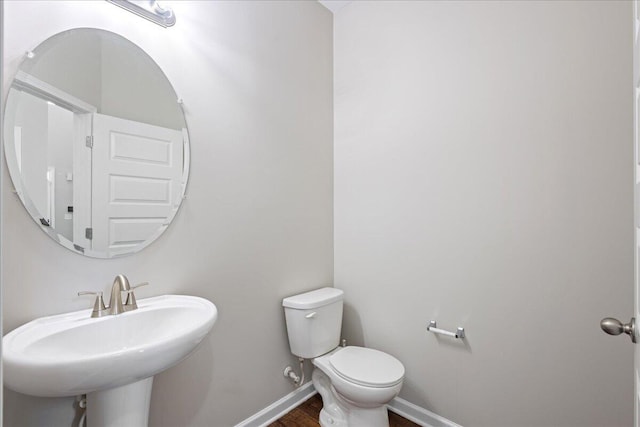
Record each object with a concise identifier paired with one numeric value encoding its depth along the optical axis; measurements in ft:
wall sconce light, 3.83
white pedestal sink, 2.50
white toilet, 4.81
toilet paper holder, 5.16
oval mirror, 3.34
